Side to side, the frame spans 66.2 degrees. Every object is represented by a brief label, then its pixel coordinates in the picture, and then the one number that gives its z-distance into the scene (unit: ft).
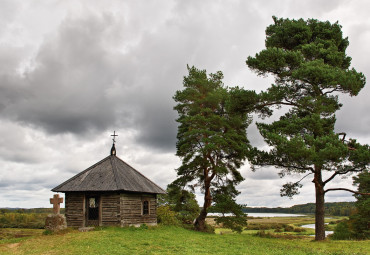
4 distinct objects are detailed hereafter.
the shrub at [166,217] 91.36
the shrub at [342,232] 99.91
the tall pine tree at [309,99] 54.39
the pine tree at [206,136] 87.97
